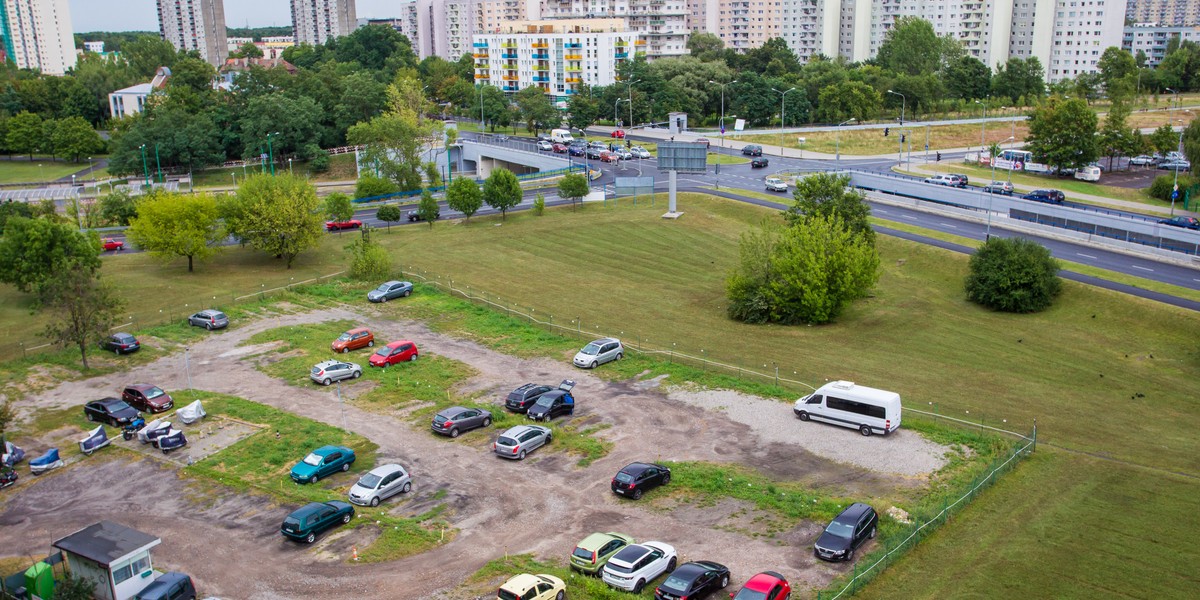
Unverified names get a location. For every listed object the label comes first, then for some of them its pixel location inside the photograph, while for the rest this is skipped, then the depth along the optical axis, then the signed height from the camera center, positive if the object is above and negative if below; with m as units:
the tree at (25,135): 138.50 -2.82
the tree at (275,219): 66.75 -7.55
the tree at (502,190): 81.62 -7.31
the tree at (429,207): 80.12 -8.43
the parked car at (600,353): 46.00 -12.02
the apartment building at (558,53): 155.75 +7.81
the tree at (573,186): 84.81 -7.42
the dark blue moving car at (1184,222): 71.38 -10.31
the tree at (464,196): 80.88 -7.67
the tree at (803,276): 54.28 -10.20
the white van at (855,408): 37.34 -12.21
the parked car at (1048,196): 85.19 -9.39
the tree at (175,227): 65.19 -7.78
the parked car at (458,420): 38.00 -12.40
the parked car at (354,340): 48.81 -11.74
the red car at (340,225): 80.88 -9.84
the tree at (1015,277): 55.62 -10.74
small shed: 26.53 -12.17
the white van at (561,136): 120.52 -4.34
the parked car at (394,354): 46.38 -11.90
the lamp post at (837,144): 105.39 -5.85
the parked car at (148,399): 41.25 -12.15
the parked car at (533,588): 25.02 -12.56
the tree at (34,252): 58.06 -8.18
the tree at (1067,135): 97.62 -4.69
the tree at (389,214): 79.38 -8.75
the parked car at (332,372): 44.19 -12.02
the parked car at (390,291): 58.23 -11.14
